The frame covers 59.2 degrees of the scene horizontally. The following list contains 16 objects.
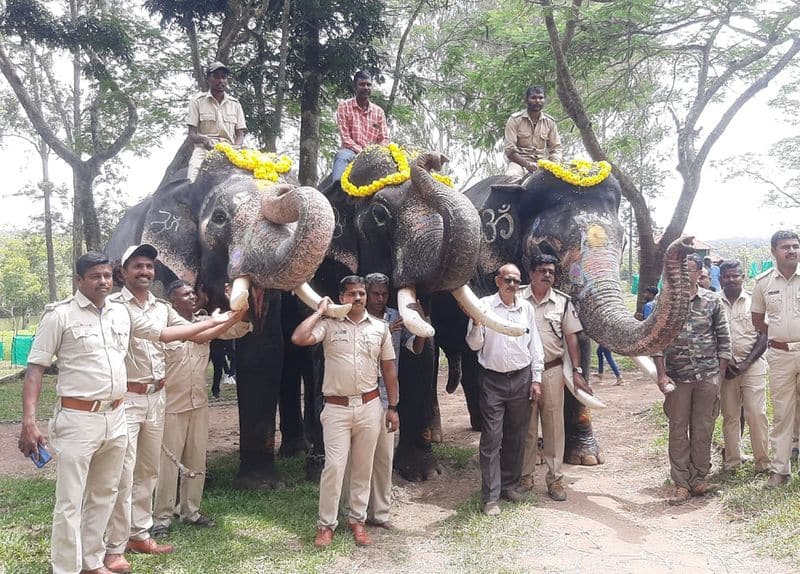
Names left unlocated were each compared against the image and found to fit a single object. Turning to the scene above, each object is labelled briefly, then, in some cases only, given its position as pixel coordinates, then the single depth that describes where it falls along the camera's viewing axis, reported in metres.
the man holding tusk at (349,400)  4.64
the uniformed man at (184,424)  4.84
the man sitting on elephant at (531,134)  7.65
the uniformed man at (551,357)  5.68
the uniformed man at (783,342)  5.46
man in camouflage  5.54
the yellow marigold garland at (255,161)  6.26
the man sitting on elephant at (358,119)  7.41
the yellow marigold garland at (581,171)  6.41
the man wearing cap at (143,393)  4.36
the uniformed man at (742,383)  5.85
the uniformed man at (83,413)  3.71
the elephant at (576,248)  5.42
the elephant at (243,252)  5.14
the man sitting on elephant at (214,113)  7.13
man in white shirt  5.31
